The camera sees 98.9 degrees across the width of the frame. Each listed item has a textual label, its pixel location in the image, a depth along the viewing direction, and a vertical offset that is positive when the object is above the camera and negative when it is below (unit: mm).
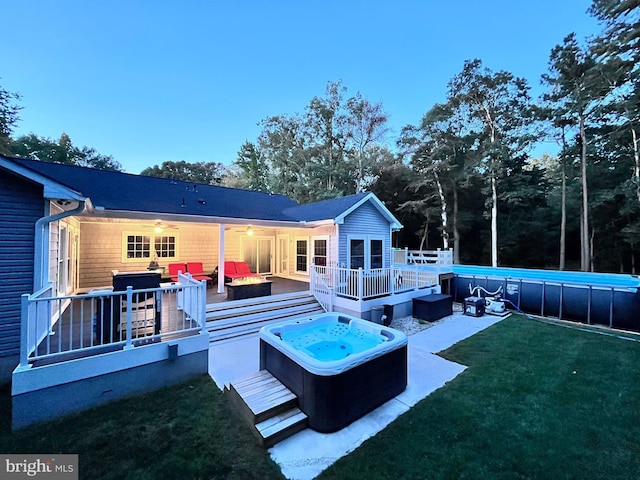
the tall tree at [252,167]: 31359 +8858
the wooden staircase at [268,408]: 3328 -2178
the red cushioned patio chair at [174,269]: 10102 -929
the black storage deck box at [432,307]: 8781 -2094
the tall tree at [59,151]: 24328 +8950
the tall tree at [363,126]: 24438 +10674
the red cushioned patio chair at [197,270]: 10641 -1048
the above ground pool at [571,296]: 8562 -1894
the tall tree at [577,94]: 16203 +9136
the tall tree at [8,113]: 16031 +7828
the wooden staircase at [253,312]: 6773 -1935
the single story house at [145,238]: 4434 +199
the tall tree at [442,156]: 21844 +7217
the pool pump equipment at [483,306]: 9344 -2230
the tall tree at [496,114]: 19578 +9538
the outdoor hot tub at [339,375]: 3492 -1872
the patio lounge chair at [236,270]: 10416 -1058
